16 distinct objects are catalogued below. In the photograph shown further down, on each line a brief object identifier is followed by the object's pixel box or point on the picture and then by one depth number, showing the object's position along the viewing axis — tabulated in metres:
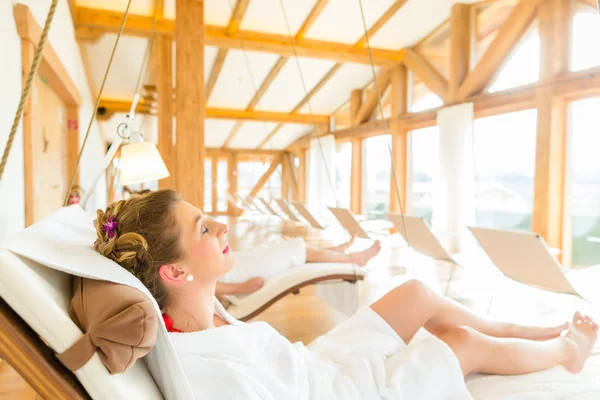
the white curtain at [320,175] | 8.97
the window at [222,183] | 12.17
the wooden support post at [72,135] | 5.11
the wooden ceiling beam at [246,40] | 5.01
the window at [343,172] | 8.97
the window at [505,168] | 4.85
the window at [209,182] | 12.07
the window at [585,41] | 4.04
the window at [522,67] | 4.65
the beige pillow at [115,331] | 0.60
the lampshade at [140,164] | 2.17
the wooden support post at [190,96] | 3.61
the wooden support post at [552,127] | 4.28
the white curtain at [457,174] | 5.37
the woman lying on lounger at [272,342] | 0.91
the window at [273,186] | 12.71
